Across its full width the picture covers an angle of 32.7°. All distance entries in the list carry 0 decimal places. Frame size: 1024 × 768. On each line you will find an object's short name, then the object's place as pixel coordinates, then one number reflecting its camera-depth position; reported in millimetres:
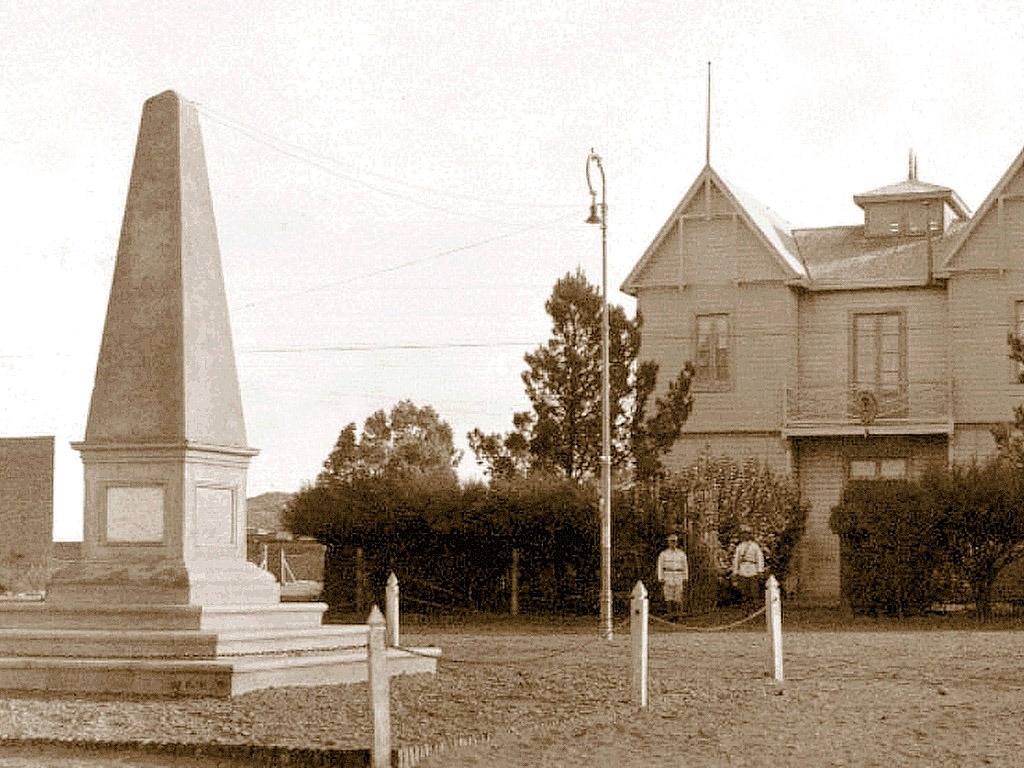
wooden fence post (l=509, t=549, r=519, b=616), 35969
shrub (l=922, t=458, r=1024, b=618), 31297
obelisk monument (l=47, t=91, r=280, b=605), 18688
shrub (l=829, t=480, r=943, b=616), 31625
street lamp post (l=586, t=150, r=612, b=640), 27969
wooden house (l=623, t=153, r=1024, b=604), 39938
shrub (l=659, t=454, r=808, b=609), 35594
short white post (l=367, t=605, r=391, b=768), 12047
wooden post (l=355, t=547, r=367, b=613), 37031
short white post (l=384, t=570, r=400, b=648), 24958
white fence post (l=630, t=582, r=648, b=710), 15836
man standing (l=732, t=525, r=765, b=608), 34281
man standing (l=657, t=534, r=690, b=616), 32812
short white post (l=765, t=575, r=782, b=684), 18406
